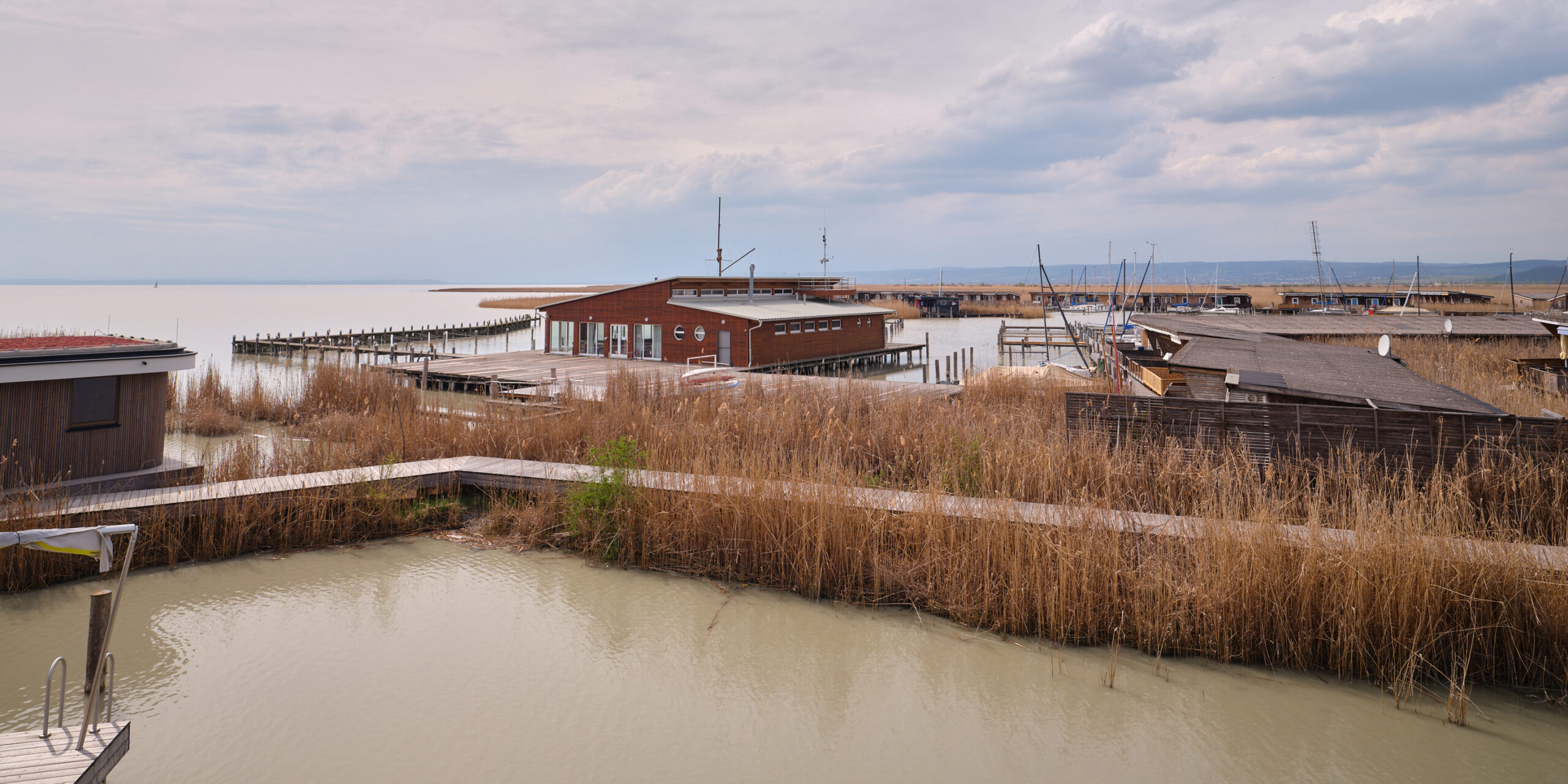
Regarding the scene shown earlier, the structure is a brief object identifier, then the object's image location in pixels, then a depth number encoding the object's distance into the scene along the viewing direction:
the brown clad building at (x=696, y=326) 33.62
